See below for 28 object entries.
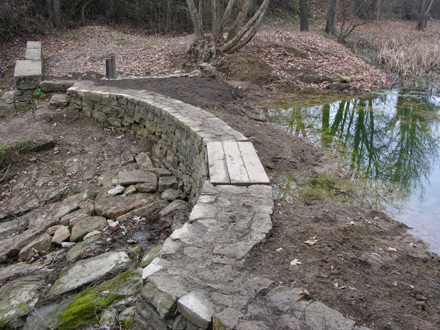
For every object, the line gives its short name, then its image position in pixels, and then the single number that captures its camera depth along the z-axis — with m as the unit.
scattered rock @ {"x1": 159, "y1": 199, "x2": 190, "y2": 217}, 4.36
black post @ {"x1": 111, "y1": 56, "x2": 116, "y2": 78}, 8.63
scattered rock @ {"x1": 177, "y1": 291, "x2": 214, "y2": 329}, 1.93
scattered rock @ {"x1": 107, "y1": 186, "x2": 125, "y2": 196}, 4.94
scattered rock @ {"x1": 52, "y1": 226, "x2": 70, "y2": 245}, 4.19
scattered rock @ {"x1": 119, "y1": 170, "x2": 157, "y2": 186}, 5.11
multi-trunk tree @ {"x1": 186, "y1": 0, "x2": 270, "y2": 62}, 10.34
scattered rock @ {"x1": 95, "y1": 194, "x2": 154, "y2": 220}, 4.52
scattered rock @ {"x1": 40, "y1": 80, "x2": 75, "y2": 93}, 7.99
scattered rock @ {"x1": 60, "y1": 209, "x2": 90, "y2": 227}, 4.55
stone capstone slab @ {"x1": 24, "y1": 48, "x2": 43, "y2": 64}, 9.65
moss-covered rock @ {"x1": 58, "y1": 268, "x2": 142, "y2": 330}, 2.75
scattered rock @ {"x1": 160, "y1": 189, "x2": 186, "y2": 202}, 4.80
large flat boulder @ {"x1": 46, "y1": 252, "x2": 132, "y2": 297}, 3.19
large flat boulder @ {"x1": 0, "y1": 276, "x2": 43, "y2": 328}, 3.01
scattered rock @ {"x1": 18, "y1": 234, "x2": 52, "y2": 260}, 4.07
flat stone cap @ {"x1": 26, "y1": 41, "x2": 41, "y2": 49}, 11.08
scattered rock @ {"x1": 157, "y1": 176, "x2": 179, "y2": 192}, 5.07
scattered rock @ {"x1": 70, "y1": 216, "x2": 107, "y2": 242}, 4.20
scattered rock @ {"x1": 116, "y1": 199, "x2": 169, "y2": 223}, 4.39
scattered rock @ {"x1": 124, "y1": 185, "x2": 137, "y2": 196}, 4.93
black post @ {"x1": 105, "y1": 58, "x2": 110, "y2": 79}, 8.48
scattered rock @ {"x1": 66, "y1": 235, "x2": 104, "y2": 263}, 3.71
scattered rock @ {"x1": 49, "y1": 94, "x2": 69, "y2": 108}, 7.52
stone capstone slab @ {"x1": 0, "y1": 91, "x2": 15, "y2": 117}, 7.50
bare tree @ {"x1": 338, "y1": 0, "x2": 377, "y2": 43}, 18.12
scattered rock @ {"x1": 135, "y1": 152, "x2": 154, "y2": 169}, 5.77
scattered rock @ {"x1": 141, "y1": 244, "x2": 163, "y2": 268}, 3.29
